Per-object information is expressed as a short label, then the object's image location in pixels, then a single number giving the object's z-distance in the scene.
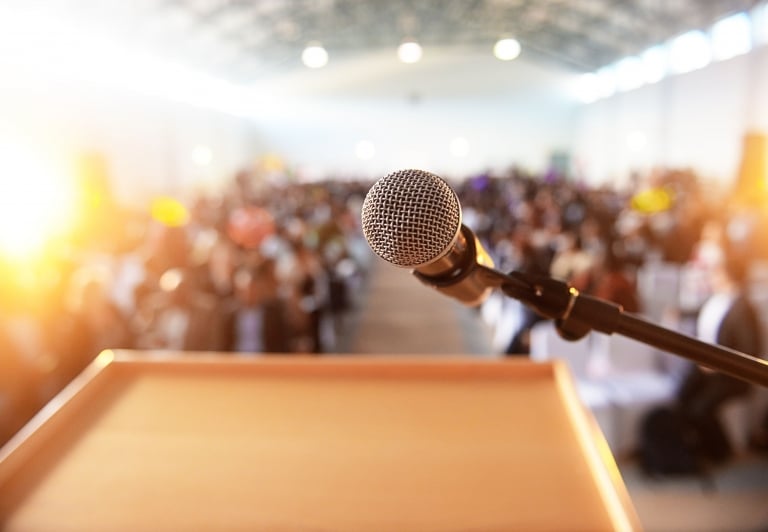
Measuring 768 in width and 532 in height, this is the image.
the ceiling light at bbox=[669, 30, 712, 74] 12.20
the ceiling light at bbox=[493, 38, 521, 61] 10.38
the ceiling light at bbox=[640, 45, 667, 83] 14.41
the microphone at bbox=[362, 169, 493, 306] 0.67
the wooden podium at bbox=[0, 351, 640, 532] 0.88
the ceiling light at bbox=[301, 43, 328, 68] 9.60
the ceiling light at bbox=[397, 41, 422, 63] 9.90
